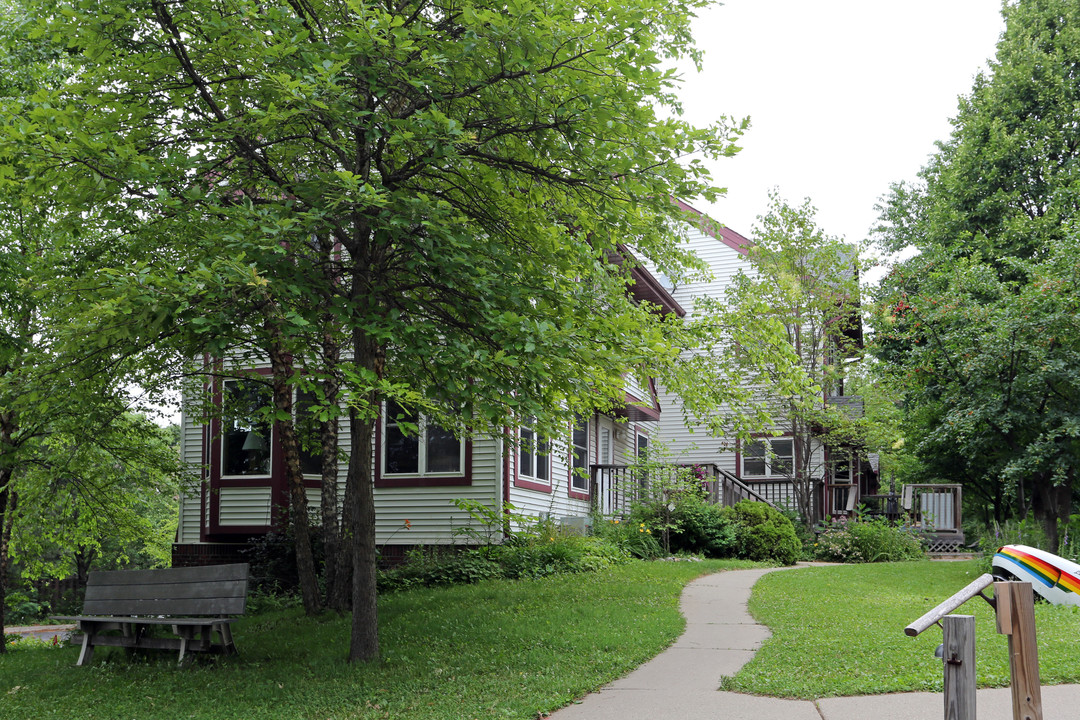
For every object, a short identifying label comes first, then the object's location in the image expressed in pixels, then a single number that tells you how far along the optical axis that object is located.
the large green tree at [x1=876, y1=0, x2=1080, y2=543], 15.00
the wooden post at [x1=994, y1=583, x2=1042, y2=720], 3.95
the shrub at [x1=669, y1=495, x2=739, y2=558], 18.36
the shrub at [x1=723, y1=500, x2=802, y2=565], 18.47
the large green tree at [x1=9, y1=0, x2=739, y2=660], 6.94
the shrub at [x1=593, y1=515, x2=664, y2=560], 16.98
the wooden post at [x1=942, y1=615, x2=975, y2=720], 3.60
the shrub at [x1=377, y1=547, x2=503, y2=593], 13.40
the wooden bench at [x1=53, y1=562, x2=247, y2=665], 8.98
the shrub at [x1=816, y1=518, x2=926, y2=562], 19.45
